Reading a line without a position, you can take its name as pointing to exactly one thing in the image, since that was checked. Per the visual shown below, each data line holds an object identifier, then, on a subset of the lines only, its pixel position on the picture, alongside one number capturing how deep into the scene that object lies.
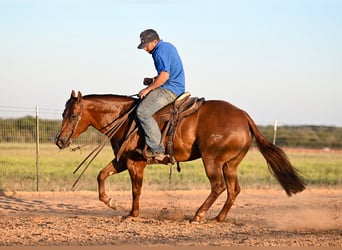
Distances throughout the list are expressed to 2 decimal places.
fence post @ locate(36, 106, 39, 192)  17.45
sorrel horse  11.09
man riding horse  11.13
